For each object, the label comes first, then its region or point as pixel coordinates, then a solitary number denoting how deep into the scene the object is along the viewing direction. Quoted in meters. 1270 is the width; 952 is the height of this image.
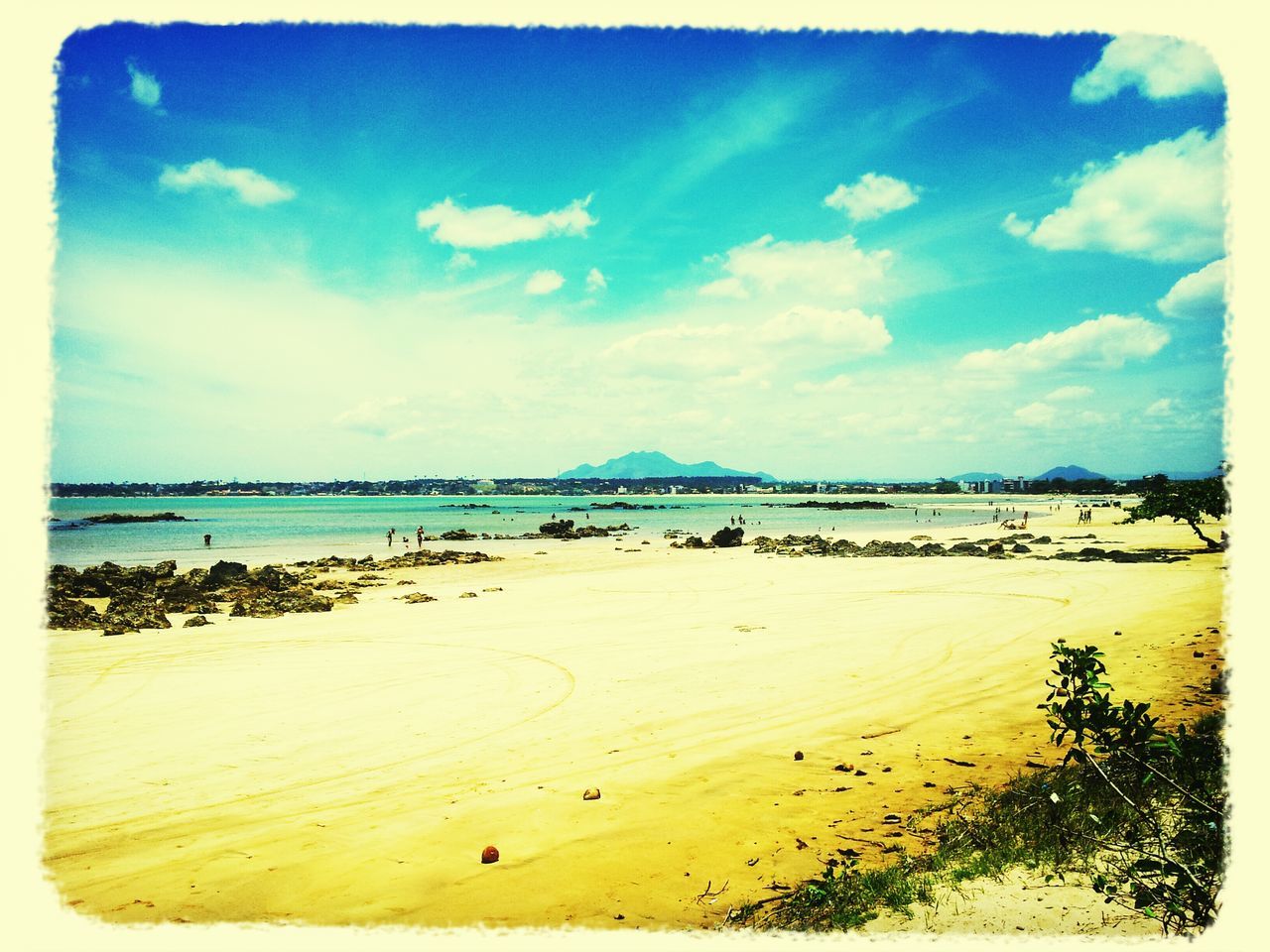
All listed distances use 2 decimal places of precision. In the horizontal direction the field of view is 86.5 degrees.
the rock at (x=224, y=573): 24.93
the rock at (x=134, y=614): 16.61
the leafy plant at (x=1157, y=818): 3.60
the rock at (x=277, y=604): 19.28
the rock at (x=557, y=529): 59.91
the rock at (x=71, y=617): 16.78
